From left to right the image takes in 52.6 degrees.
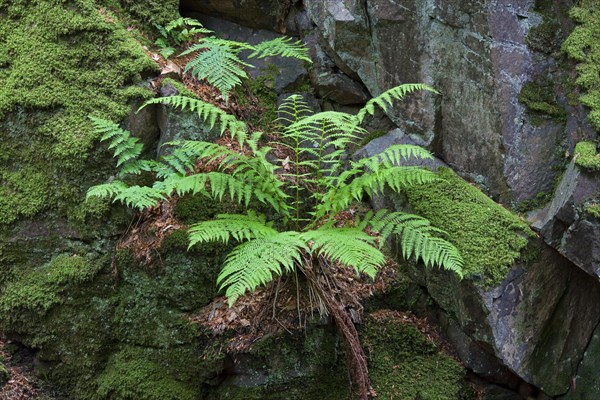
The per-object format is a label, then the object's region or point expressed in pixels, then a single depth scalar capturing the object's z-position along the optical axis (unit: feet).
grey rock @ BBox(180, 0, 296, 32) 19.43
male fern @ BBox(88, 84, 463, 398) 12.16
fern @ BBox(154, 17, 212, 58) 17.81
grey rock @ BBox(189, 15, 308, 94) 18.83
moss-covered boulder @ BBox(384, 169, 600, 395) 13.85
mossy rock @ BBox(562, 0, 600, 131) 14.39
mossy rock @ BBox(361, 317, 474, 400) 14.49
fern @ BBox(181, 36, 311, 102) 16.61
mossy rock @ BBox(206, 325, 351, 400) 13.85
